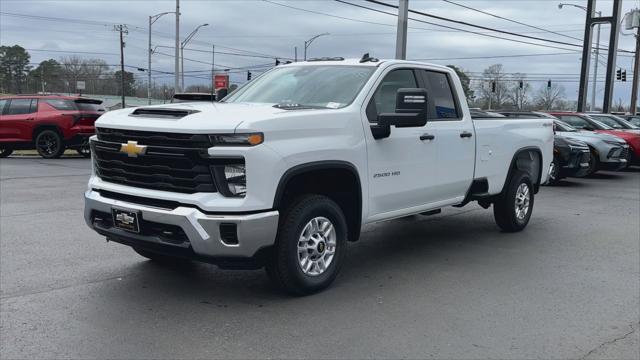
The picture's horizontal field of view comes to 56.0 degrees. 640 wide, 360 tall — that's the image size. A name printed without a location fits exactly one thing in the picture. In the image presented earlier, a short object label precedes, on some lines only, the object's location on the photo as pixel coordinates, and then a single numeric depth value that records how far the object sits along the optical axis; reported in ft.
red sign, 128.06
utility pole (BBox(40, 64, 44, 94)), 312.91
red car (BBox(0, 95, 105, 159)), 57.77
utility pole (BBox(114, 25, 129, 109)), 211.74
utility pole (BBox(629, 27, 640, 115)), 122.97
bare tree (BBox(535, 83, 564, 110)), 282.97
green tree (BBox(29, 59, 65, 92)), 314.55
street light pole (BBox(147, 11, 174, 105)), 158.63
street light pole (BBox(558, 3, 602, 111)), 165.76
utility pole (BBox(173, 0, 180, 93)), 123.85
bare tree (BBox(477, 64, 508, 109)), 252.83
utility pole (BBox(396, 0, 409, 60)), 61.36
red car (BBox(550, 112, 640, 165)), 56.54
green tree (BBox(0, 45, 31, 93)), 311.06
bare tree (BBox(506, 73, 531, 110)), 264.11
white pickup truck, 14.44
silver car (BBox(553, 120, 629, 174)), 49.49
